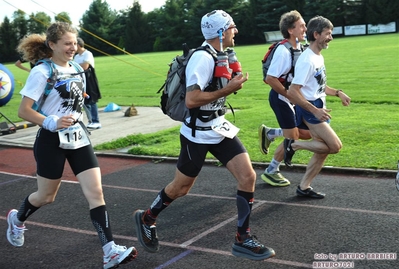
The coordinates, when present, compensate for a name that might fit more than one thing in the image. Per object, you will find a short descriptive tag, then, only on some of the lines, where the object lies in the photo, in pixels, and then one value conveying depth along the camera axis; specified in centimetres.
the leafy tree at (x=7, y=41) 8596
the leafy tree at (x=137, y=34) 9244
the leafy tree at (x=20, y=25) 8825
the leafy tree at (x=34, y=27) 8669
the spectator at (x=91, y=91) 1255
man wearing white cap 455
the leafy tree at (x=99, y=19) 9531
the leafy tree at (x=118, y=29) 9606
